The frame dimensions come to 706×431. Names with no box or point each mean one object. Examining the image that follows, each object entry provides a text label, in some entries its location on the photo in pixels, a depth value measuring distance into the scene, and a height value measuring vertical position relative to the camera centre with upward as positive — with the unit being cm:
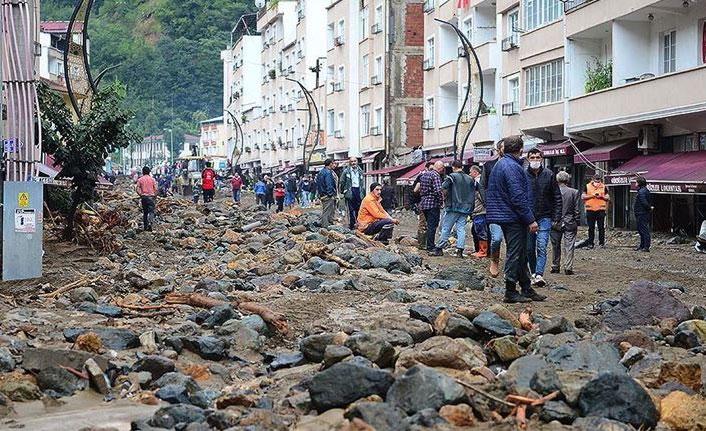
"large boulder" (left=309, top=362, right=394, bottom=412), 622 -119
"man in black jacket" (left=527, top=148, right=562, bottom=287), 1309 -13
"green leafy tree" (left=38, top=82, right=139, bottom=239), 2011 +122
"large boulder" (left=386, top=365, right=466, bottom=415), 593 -118
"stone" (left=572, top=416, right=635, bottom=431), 552 -129
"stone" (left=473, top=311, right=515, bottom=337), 835 -109
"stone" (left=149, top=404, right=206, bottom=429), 596 -132
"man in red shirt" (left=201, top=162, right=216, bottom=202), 3941 +65
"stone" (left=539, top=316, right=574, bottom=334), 854 -113
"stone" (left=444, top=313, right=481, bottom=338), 829 -111
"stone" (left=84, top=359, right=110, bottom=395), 720 -131
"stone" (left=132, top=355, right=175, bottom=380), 755 -127
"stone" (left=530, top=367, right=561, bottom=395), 620 -117
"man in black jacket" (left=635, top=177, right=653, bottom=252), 2061 -34
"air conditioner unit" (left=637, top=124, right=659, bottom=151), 2802 +162
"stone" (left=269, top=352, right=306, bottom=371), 799 -132
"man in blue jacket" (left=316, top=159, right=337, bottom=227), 2266 +16
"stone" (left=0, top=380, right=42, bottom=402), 693 -134
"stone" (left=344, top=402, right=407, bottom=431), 555 -124
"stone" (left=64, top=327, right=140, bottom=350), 860 -121
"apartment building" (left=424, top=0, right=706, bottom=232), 2572 +327
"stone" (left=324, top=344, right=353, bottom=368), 737 -117
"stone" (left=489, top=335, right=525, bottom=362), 749 -116
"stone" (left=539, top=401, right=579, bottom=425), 588 -129
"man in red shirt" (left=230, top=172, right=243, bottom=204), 4872 +51
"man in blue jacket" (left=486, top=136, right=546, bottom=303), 1075 -14
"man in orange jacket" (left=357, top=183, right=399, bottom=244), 2009 -45
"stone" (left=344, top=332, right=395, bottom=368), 739 -113
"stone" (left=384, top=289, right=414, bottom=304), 1111 -113
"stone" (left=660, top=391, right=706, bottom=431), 577 -128
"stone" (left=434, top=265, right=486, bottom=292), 1260 -106
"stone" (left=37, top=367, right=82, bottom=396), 720 -132
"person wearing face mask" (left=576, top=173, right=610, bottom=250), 2161 -20
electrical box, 1424 -44
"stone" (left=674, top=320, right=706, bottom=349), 808 -115
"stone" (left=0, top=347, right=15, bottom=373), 753 -124
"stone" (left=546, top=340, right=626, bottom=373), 703 -117
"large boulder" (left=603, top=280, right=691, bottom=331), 922 -107
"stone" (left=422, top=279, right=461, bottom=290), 1255 -113
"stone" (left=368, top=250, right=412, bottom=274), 1459 -97
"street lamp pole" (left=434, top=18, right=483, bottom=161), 3422 +501
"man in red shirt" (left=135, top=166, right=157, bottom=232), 2592 +10
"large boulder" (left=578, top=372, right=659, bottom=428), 574 -120
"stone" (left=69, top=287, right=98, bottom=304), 1170 -114
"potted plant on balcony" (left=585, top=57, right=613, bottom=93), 3016 +357
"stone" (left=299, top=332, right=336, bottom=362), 797 -120
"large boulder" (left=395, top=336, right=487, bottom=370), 717 -117
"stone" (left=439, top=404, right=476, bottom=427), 578 -128
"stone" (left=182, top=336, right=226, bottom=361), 832 -125
